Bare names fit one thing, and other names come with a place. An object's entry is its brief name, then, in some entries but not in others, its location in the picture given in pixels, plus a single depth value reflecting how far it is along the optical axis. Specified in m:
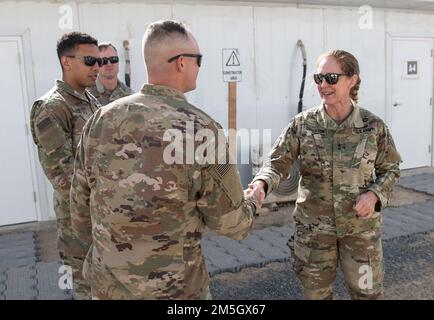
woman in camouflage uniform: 2.57
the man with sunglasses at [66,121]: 2.61
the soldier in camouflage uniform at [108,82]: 4.40
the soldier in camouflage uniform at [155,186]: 1.66
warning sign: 6.21
